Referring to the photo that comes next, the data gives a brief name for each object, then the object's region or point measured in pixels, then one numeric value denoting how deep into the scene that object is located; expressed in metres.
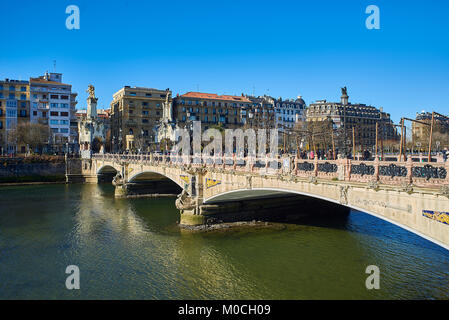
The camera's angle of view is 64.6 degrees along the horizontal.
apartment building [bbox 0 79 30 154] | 75.85
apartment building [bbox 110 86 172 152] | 90.62
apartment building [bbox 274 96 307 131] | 107.31
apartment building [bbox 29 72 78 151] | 80.50
